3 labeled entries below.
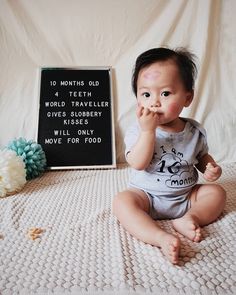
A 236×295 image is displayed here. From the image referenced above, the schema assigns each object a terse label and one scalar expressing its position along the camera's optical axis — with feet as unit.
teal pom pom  3.87
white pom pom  3.28
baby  2.42
